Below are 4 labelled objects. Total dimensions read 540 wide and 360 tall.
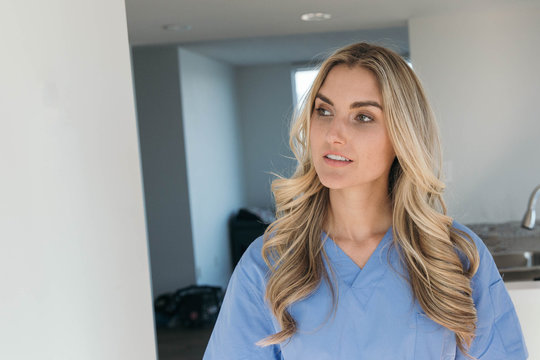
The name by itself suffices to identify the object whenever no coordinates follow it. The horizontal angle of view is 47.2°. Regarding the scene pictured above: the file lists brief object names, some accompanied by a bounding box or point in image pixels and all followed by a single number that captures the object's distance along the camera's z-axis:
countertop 3.11
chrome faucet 2.66
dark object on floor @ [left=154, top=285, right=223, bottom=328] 5.11
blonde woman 1.32
